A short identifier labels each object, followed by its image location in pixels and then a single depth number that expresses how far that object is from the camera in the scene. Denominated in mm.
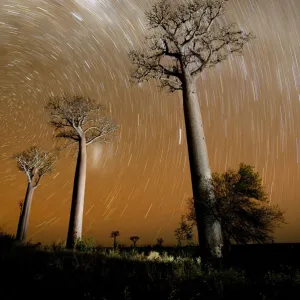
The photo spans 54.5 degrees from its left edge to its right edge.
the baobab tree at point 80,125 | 15797
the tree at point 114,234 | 32803
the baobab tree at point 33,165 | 22391
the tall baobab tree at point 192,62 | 9289
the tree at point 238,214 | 9117
